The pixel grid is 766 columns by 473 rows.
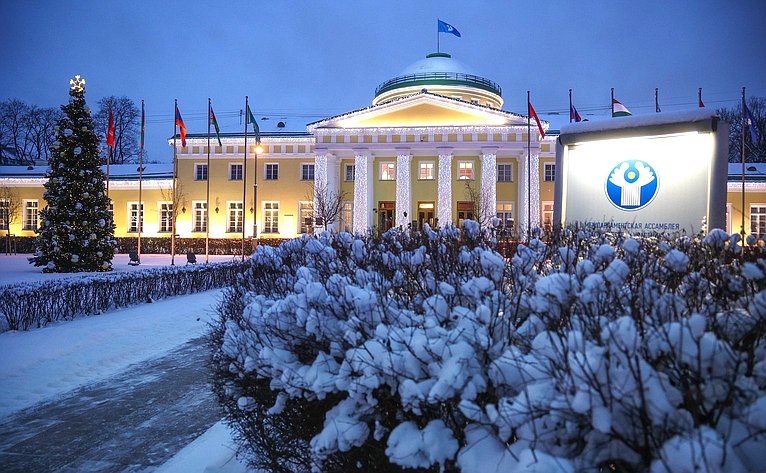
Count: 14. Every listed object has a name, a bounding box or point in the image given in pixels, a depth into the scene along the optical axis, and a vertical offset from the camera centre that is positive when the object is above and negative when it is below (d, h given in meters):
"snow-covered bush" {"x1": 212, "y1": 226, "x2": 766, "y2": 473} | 1.76 -0.57
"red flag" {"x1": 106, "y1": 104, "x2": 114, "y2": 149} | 27.48 +5.07
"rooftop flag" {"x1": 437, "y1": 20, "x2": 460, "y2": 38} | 42.28 +16.59
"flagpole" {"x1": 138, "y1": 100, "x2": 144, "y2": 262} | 26.56 +5.21
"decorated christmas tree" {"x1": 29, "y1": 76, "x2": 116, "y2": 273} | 21.45 +0.96
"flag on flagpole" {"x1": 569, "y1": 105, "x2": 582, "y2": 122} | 29.96 +6.90
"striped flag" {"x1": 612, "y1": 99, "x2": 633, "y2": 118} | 16.90 +4.03
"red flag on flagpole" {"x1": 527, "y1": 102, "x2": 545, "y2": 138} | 30.22 +7.12
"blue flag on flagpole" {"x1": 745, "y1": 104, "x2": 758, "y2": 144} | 25.82 +5.35
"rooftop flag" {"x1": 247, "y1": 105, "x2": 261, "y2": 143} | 28.92 +6.19
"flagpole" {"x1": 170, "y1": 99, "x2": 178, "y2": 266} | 38.45 +2.54
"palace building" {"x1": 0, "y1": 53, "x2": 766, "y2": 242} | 38.59 +4.55
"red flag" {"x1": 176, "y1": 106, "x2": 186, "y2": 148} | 27.30 +5.59
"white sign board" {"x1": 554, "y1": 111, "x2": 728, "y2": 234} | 7.43 +0.88
